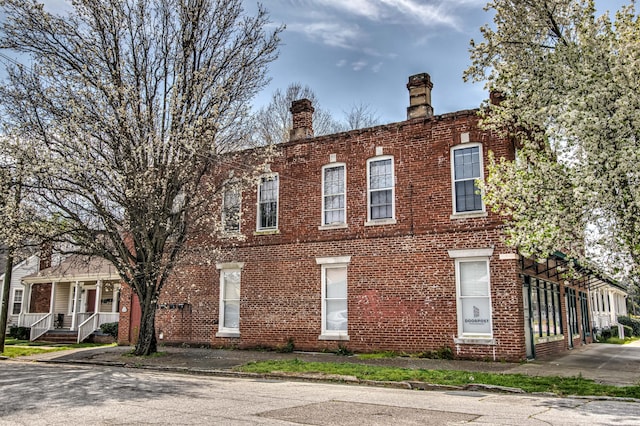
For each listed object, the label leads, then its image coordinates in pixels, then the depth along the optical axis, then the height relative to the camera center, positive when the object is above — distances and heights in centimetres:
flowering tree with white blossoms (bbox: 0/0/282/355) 1551 +534
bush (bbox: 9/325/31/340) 2795 -185
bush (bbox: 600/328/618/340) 2995 -191
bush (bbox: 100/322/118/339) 2412 -140
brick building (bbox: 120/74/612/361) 1570 +129
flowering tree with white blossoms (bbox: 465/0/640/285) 1020 +364
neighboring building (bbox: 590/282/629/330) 3161 -33
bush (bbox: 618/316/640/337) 3812 -164
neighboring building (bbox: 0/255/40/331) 3197 +69
